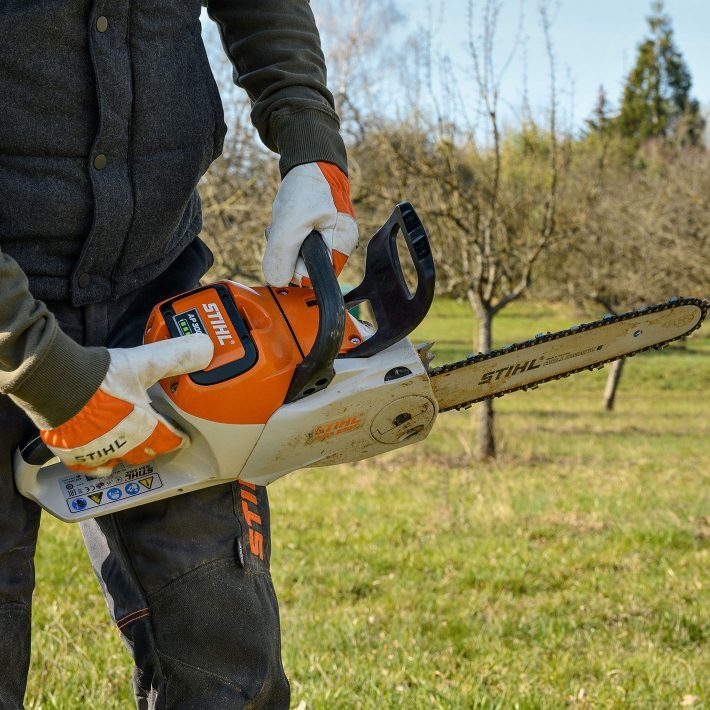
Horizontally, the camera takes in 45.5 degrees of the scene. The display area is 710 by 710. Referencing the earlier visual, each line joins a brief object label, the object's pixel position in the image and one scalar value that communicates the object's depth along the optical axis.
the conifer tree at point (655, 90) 49.50
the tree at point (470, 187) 9.88
